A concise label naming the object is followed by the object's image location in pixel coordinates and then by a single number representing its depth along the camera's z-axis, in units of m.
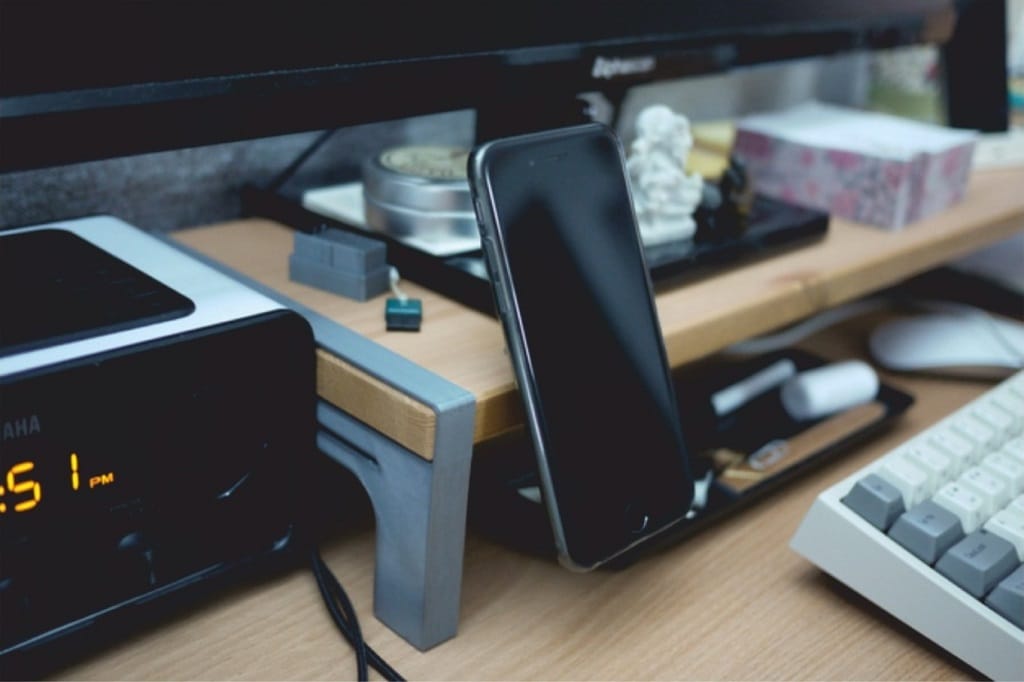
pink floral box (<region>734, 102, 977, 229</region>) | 0.71
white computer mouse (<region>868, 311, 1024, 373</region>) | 0.78
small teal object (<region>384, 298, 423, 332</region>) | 0.49
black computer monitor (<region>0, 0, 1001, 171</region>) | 0.41
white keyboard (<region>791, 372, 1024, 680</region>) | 0.46
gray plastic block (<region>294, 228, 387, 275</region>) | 0.52
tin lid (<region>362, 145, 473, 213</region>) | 0.56
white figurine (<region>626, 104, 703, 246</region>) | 0.59
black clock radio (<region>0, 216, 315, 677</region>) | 0.38
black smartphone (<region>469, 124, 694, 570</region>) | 0.43
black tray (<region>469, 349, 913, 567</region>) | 0.54
